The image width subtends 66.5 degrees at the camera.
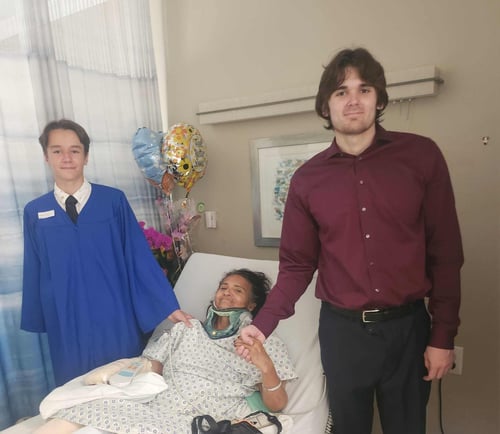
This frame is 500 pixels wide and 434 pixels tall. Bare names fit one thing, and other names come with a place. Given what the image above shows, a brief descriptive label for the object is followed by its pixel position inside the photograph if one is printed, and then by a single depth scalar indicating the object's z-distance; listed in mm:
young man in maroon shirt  1126
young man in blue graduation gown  1521
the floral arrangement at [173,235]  2127
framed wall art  1997
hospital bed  1339
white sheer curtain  1726
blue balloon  2068
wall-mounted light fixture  1593
